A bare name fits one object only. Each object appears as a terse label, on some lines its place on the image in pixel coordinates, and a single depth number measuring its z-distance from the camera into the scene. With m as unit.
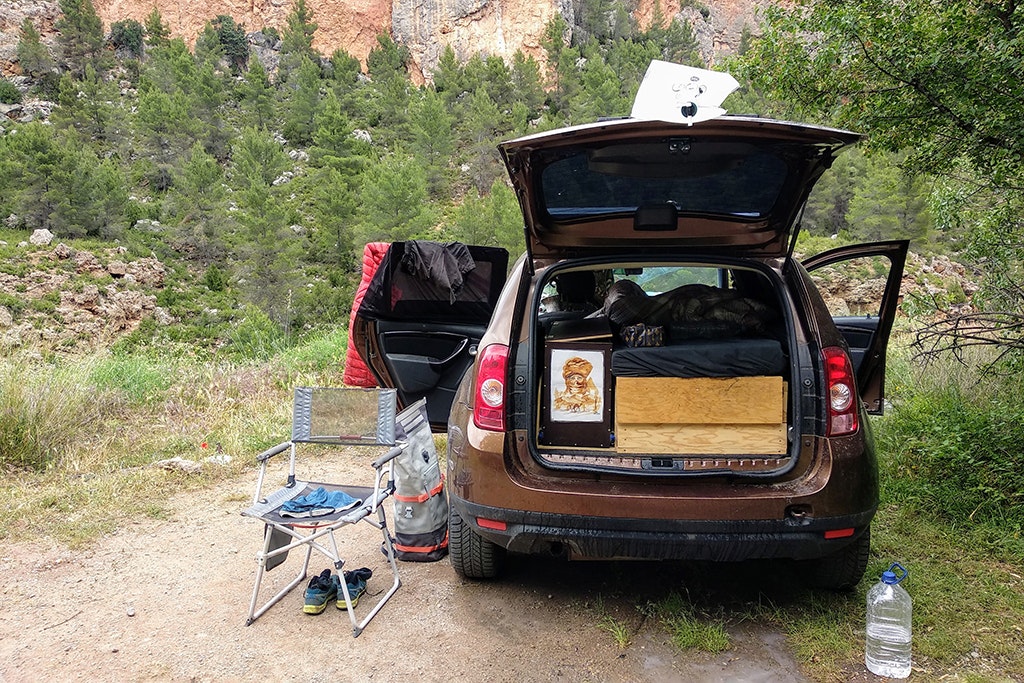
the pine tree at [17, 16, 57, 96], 50.50
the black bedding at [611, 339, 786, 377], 2.87
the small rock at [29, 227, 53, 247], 29.12
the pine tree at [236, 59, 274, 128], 43.03
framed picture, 3.00
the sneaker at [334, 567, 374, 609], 3.07
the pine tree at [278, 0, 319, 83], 52.62
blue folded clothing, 3.07
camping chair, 2.96
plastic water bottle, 2.46
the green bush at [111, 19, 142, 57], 59.09
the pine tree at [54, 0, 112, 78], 53.94
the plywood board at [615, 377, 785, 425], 2.85
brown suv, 2.54
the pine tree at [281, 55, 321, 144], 42.03
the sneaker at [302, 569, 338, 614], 2.99
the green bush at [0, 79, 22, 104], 48.23
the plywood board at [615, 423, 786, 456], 2.85
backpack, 3.43
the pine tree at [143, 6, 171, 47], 57.72
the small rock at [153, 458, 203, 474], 5.09
